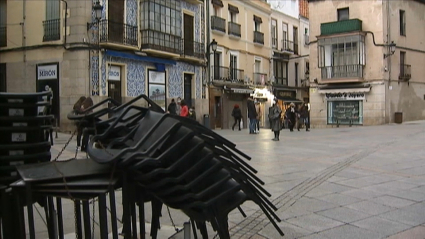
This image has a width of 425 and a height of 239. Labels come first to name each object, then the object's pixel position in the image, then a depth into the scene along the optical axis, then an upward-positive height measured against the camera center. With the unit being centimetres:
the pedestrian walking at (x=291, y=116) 2286 -15
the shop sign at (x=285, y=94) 3437 +178
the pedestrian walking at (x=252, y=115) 1853 -6
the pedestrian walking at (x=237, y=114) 2369 -1
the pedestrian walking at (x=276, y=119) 1521 -21
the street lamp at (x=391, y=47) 2653 +439
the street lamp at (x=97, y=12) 1789 +471
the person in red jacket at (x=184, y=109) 1696 +22
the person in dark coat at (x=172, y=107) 1873 +33
